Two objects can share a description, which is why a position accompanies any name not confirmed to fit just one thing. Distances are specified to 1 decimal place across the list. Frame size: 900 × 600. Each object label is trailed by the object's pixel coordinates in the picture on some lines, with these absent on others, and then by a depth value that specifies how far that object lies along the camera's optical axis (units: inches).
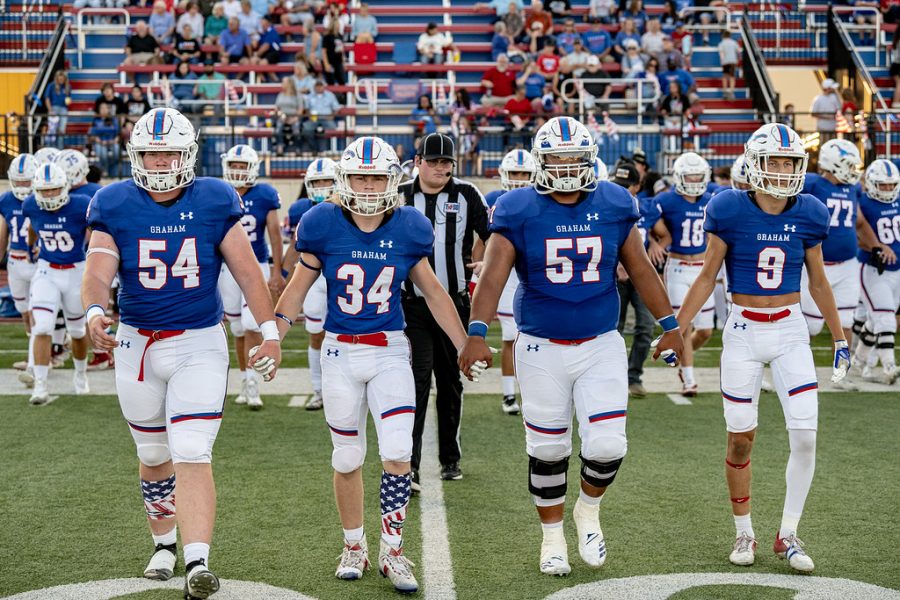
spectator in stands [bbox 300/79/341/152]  661.3
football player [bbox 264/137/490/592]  195.6
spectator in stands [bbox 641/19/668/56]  751.1
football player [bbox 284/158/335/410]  343.6
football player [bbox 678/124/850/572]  206.7
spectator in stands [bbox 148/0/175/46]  772.0
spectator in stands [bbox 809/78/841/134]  695.1
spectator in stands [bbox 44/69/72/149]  737.0
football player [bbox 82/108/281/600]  185.6
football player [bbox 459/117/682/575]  198.5
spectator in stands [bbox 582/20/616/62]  766.5
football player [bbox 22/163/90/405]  359.6
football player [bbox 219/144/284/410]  348.8
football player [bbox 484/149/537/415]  346.9
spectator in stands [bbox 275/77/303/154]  663.1
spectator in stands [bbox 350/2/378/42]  773.9
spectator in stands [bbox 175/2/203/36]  764.6
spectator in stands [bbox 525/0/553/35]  776.3
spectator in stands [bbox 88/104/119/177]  658.8
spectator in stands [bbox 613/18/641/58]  767.7
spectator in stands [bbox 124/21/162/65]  754.2
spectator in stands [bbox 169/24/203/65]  750.5
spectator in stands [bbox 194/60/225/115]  708.7
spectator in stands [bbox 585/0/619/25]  801.6
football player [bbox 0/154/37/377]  382.6
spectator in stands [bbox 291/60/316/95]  702.5
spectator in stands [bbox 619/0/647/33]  789.9
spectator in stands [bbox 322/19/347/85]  732.7
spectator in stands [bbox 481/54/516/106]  720.3
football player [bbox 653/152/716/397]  373.4
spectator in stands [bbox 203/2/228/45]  775.8
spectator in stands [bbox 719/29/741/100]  767.1
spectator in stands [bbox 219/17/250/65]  757.3
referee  249.3
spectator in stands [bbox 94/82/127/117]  687.7
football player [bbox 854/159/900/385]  390.9
